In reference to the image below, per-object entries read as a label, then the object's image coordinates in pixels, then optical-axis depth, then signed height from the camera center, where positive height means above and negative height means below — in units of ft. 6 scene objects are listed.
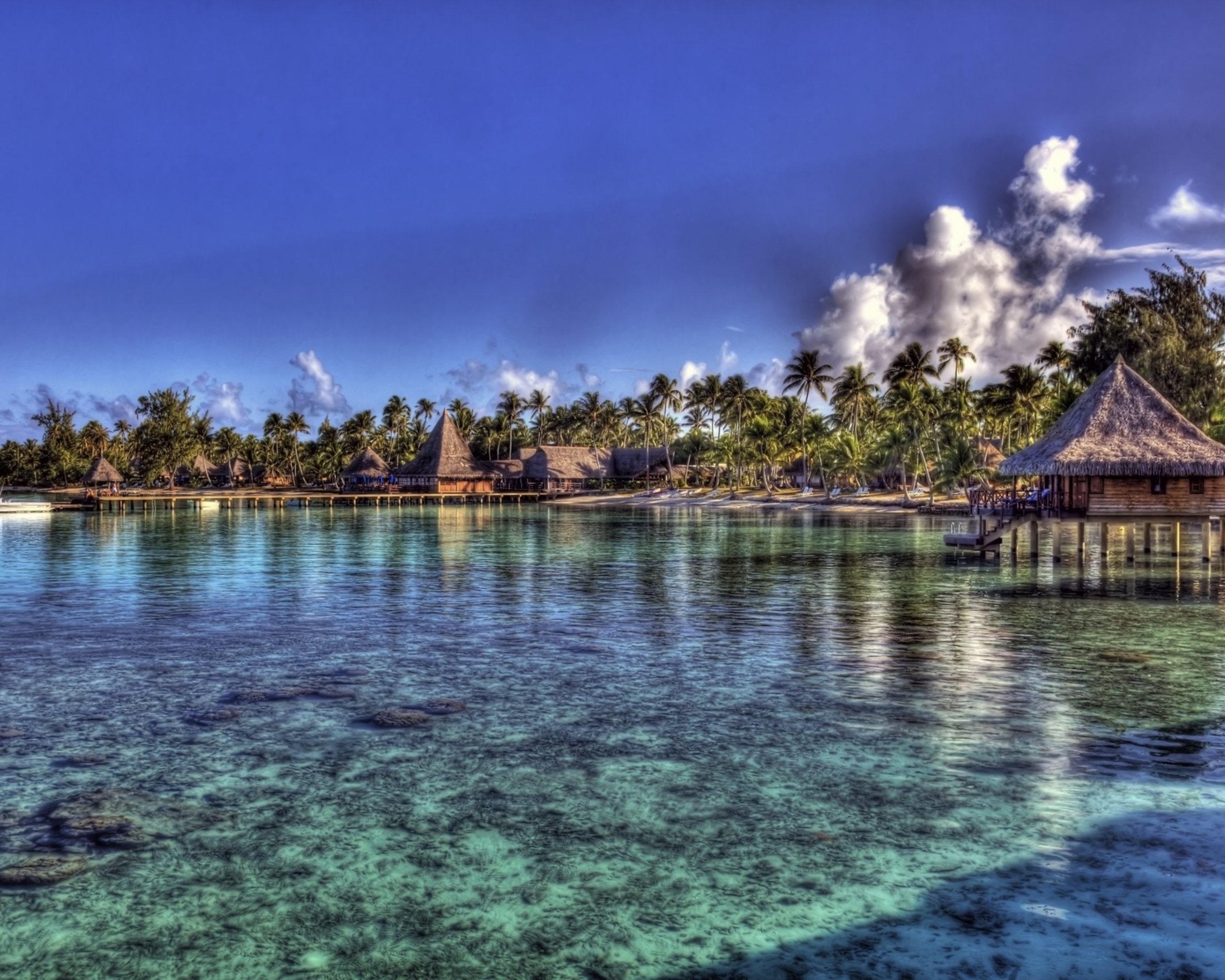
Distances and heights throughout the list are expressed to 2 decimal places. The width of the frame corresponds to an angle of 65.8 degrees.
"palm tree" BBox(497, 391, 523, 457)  358.43 +31.10
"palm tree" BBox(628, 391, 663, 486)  308.40 +24.85
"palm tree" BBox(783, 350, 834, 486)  260.42 +30.40
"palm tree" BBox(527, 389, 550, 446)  372.38 +33.50
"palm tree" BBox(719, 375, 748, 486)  289.94 +27.76
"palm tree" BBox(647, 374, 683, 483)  309.01 +30.40
